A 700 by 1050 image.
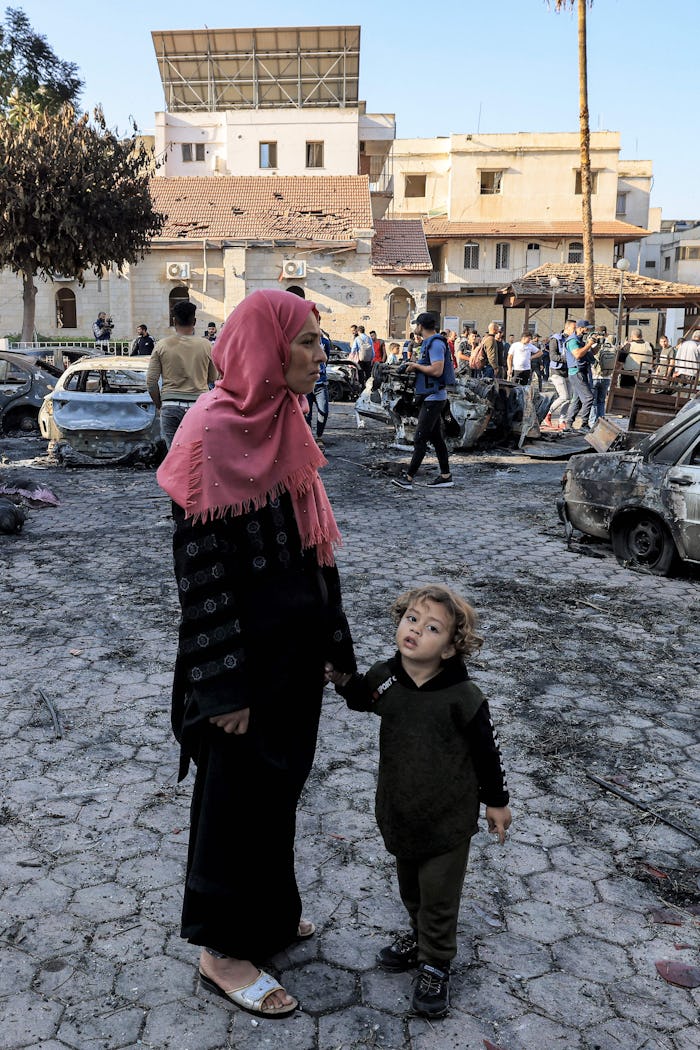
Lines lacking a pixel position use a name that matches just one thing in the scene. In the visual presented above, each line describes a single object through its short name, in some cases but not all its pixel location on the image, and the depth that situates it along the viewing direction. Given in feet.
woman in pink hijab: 7.34
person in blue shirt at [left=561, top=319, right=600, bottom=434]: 49.08
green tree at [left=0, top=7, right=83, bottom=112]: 133.80
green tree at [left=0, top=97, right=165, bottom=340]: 71.77
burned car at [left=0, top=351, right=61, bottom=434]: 49.65
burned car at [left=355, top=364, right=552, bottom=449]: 43.14
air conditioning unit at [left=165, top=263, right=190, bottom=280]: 116.57
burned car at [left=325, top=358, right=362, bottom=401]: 71.41
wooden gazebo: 87.81
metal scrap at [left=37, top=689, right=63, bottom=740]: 13.60
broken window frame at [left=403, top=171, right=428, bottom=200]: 167.02
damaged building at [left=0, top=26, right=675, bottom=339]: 116.98
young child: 7.66
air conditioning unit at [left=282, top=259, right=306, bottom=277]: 114.21
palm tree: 72.59
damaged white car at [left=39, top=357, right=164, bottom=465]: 38.52
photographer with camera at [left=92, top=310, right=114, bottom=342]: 94.99
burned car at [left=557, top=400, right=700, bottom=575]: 21.79
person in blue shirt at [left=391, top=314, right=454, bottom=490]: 31.65
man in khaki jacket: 27.22
